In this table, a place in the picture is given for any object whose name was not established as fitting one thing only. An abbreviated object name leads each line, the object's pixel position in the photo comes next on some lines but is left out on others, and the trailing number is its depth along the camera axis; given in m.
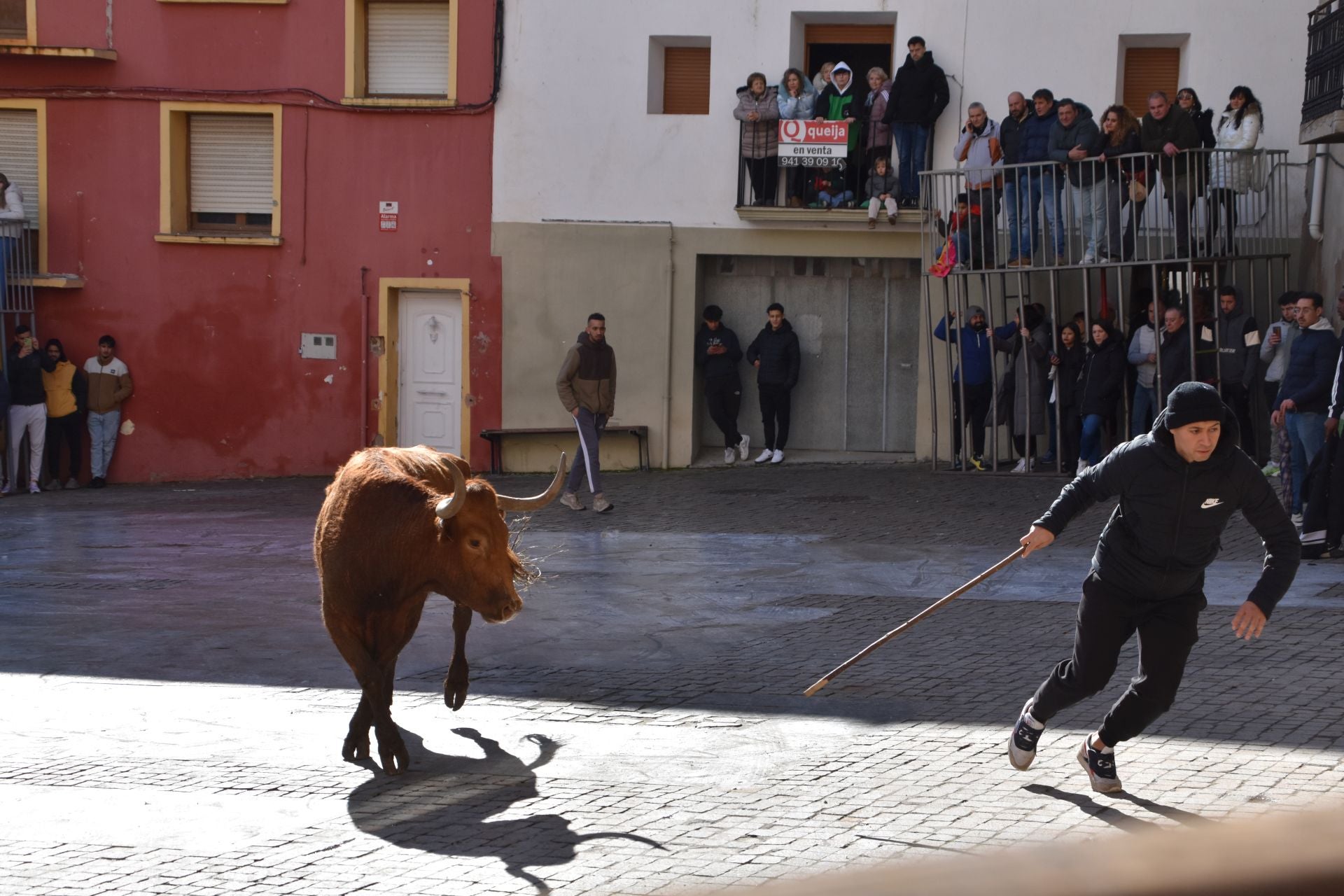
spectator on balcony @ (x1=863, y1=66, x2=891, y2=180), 19.03
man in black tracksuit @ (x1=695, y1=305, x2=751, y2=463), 19.97
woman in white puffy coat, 16.81
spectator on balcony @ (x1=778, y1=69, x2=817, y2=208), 19.19
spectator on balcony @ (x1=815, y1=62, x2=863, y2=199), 19.16
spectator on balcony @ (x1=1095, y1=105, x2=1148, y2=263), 16.77
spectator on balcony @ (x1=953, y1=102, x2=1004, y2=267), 18.05
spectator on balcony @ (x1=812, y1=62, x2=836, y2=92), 19.38
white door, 20.83
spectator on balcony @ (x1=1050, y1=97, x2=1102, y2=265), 17.03
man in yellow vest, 20.38
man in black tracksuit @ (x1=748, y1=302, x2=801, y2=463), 19.69
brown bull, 7.12
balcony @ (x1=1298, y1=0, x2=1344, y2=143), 15.32
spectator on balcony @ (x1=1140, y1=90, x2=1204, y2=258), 16.61
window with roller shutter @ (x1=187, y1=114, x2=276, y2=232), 21.08
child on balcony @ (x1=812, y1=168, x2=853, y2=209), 19.41
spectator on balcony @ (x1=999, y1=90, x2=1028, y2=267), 17.75
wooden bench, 20.17
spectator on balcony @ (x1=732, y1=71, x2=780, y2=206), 19.12
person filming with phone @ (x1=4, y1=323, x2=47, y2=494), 19.95
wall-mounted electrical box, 20.80
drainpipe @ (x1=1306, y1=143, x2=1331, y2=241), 17.34
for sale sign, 19.09
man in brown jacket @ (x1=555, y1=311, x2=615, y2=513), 15.55
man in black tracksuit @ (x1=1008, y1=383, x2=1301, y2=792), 5.98
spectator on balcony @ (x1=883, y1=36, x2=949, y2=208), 18.69
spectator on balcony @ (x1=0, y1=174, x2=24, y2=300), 20.28
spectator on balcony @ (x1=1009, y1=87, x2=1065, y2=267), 17.39
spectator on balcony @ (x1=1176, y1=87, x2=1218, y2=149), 17.08
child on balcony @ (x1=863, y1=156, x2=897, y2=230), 19.05
